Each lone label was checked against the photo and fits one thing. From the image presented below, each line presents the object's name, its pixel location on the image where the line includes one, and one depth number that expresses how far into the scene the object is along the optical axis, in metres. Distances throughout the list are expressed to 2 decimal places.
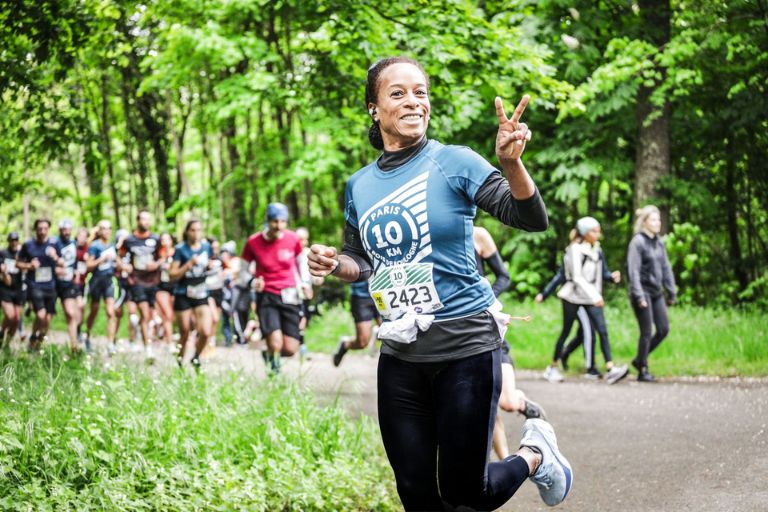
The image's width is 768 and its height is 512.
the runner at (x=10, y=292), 13.88
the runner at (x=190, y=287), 10.45
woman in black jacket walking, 10.53
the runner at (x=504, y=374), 5.82
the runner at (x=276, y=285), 9.84
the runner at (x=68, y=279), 13.62
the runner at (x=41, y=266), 13.45
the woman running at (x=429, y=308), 3.33
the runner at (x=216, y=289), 13.60
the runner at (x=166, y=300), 12.54
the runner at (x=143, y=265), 13.70
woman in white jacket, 11.13
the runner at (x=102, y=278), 14.88
